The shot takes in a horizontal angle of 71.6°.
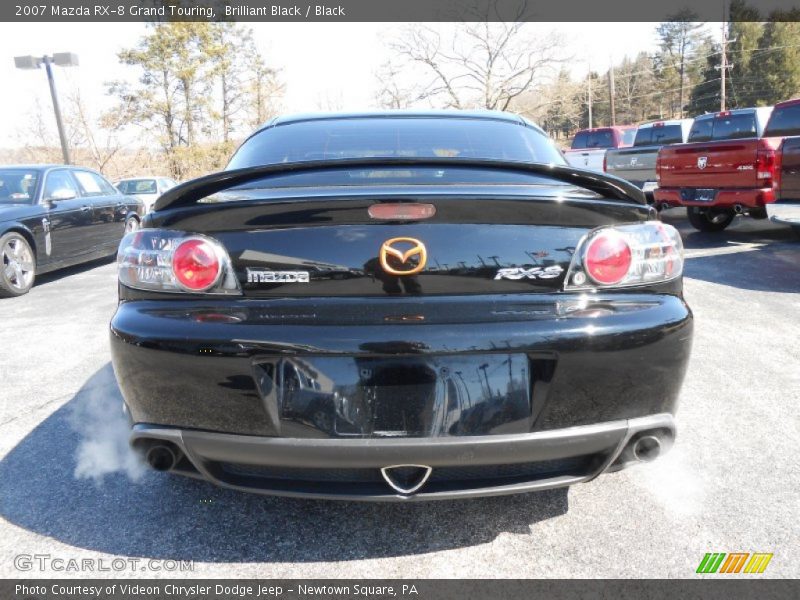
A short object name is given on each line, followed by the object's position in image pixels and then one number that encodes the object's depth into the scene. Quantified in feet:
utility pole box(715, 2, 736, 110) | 123.76
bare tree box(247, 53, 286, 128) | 106.22
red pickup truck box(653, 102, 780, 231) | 23.71
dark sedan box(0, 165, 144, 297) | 21.26
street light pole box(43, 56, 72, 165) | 47.74
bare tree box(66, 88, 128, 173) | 84.23
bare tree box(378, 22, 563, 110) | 115.29
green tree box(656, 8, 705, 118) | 204.95
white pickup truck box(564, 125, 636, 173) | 51.47
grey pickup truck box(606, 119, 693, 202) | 36.86
